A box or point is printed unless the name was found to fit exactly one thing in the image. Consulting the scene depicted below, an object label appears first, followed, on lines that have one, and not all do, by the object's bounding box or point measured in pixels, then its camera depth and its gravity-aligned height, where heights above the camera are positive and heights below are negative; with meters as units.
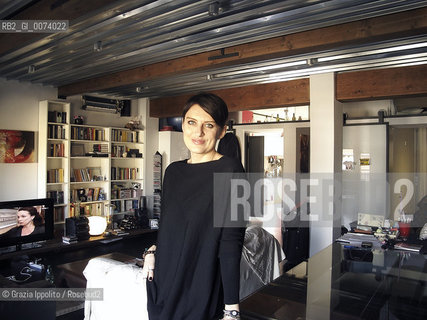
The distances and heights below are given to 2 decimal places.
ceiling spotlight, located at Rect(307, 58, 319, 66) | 4.45 +1.29
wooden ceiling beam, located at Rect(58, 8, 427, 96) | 3.06 +1.23
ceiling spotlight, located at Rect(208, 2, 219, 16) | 2.90 +1.27
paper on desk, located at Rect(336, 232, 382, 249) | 3.22 -0.73
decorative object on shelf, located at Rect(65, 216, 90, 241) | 5.85 -1.11
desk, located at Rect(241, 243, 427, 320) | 1.46 -0.63
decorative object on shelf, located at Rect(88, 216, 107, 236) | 6.21 -1.13
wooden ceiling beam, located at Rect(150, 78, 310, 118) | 5.72 +1.17
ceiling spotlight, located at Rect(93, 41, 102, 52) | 4.00 +1.32
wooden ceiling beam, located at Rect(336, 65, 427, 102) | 4.76 +1.13
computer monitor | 4.83 -0.89
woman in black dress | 1.29 -0.30
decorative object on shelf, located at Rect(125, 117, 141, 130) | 7.77 +0.84
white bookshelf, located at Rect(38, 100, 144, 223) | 6.41 -0.08
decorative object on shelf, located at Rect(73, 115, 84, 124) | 6.82 +0.80
